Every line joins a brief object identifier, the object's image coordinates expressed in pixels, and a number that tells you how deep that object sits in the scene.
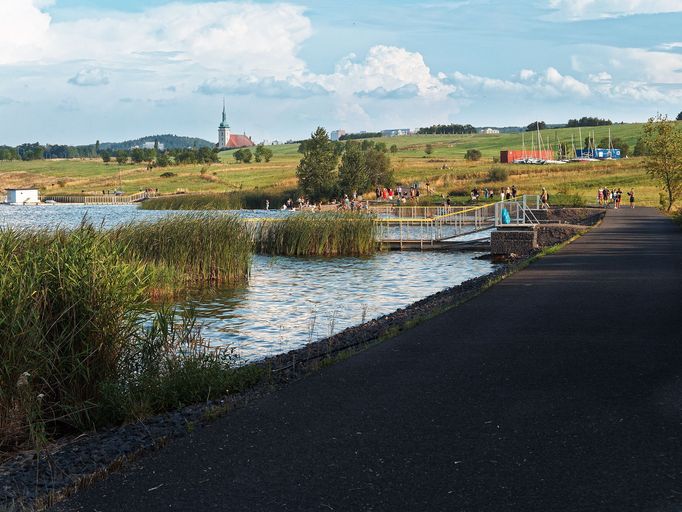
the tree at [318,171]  103.50
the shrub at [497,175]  107.88
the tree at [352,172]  102.81
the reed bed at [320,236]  42.84
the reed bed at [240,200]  101.75
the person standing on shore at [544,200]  60.52
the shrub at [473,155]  164.65
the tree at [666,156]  63.31
